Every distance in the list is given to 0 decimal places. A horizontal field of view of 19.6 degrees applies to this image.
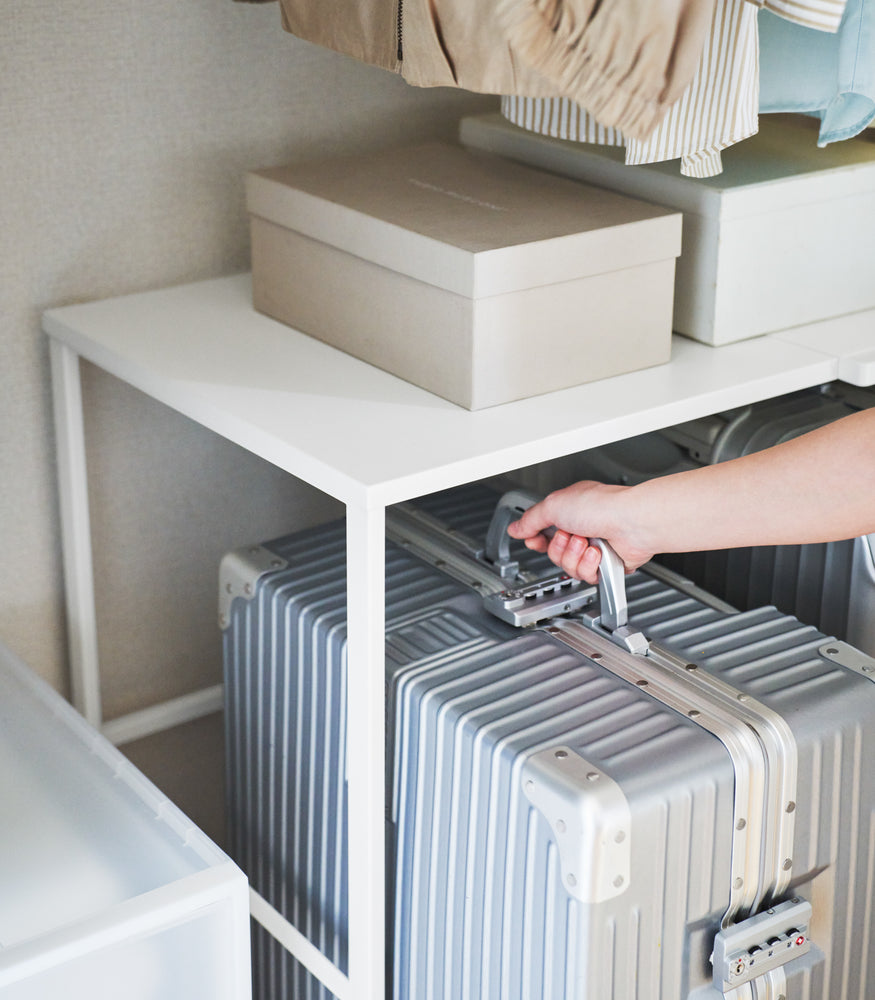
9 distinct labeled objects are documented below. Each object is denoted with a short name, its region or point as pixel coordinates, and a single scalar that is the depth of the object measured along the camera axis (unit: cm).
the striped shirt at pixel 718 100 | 186
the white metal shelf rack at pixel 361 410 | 184
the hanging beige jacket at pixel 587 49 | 167
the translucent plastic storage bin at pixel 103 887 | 178
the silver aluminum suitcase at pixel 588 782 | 182
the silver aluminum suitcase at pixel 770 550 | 210
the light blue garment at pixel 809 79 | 194
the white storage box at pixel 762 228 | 203
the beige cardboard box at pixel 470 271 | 191
